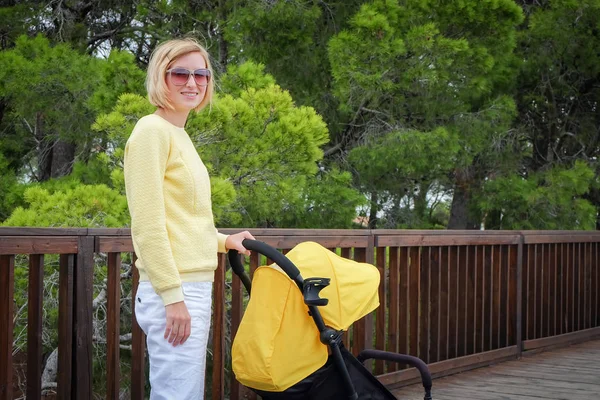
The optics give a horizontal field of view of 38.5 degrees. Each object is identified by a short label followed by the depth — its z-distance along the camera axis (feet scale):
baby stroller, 8.21
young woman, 7.20
